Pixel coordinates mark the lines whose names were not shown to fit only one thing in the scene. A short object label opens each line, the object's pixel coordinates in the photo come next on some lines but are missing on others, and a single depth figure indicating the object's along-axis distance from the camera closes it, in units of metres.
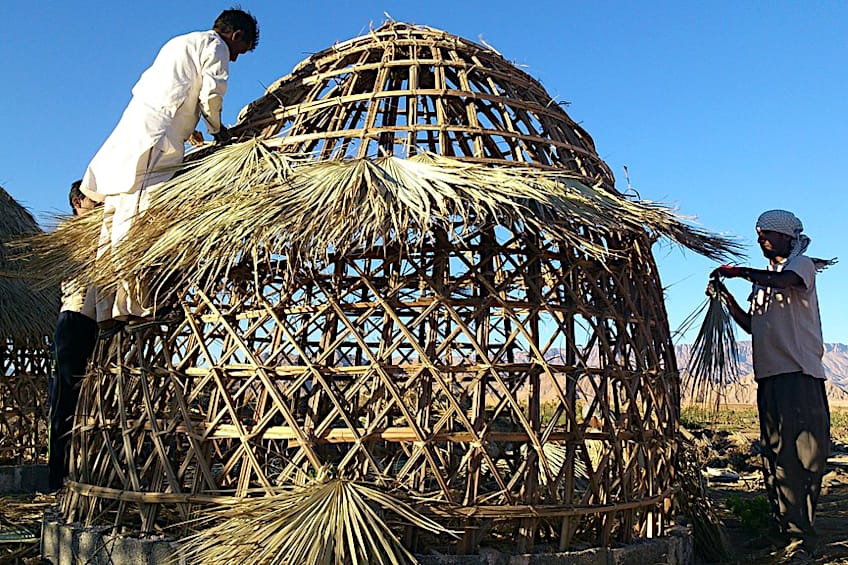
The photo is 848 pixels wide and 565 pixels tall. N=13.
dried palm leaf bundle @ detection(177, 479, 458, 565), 3.71
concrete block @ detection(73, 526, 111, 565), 4.76
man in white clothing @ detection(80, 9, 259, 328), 4.97
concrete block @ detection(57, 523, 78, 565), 4.93
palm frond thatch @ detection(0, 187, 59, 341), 10.13
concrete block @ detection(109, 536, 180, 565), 4.53
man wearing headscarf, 5.82
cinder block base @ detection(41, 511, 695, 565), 4.39
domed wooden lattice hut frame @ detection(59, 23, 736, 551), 4.49
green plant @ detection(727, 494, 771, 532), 6.47
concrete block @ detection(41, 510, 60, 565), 5.11
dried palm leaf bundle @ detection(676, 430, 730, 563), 5.98
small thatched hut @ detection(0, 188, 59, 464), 10.23
